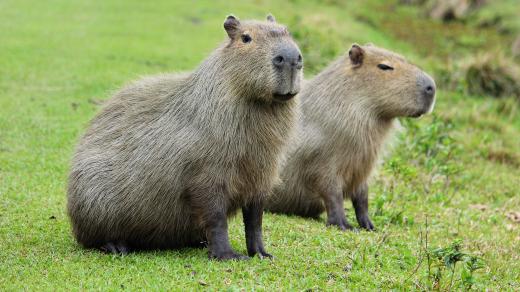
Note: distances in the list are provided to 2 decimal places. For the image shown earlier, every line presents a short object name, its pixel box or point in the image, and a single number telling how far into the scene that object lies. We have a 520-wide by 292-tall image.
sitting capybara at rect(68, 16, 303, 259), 9.89
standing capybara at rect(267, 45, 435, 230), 13.44
